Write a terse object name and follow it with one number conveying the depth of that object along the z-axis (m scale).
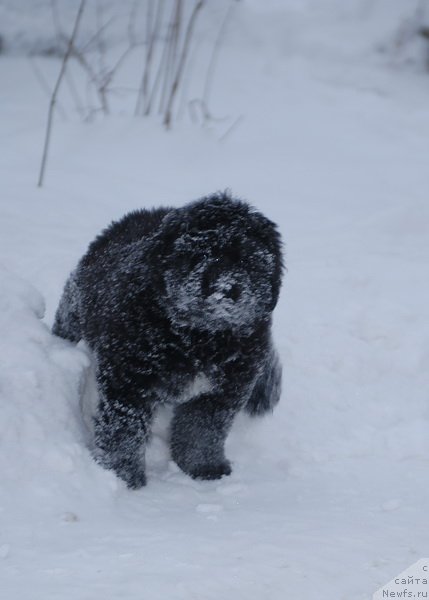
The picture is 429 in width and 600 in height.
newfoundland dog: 6.37
